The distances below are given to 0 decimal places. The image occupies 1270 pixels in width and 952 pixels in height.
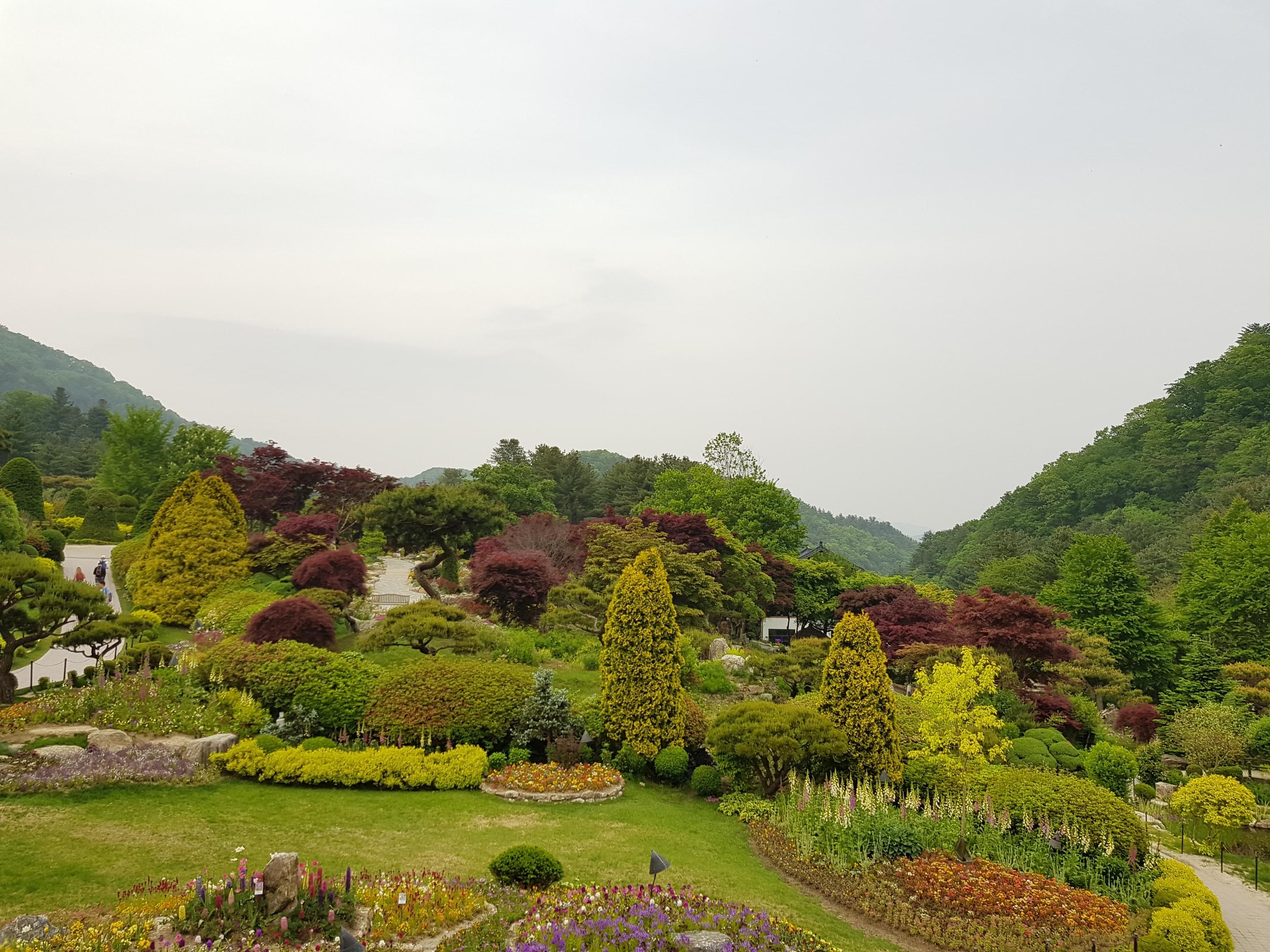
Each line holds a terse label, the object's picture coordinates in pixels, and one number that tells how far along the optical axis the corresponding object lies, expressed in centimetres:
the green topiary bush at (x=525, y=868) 877
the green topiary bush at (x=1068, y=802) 1159
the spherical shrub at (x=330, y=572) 2028
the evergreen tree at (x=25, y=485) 3466
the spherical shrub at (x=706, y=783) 1440
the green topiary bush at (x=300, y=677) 1410
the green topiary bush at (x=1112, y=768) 1623
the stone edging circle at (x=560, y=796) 1284
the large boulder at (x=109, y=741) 1191
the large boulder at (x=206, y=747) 1206
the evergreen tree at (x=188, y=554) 2181
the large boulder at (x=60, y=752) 1109
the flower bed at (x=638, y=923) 718
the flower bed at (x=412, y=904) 746
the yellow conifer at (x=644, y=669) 1497
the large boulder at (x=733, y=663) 2303
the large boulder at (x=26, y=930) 632
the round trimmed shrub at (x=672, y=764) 1452
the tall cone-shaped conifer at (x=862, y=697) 1424
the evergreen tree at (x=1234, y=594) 2752
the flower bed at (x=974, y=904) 914
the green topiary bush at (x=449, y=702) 1409
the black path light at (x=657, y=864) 702
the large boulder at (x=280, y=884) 720
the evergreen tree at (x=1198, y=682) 2492
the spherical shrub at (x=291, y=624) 1616
